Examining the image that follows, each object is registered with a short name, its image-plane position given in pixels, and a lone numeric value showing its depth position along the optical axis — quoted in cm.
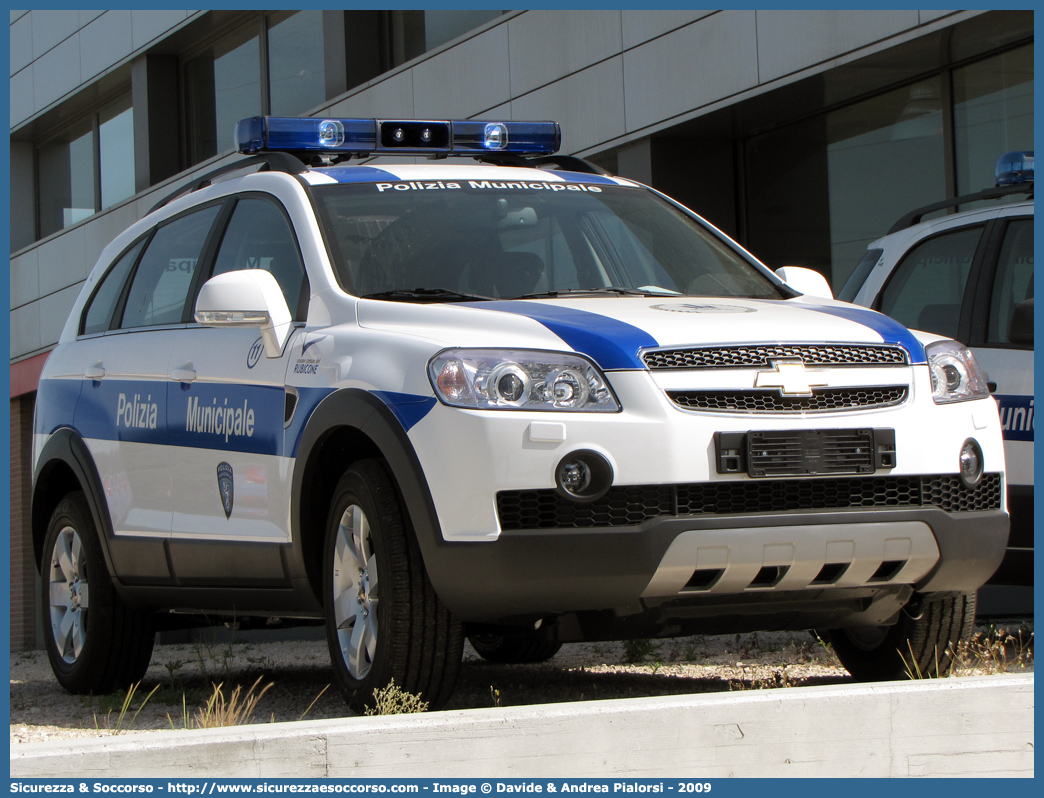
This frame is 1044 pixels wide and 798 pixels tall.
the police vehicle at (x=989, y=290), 1210
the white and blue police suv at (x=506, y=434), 840
